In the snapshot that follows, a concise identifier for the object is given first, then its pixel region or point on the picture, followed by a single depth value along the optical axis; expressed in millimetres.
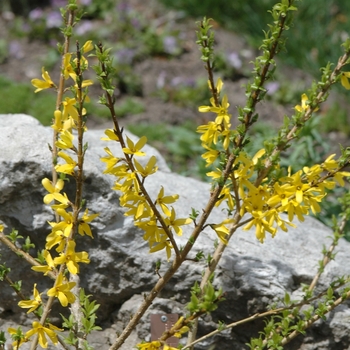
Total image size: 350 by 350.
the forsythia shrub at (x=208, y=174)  3838
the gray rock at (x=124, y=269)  5242
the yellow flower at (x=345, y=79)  4195
